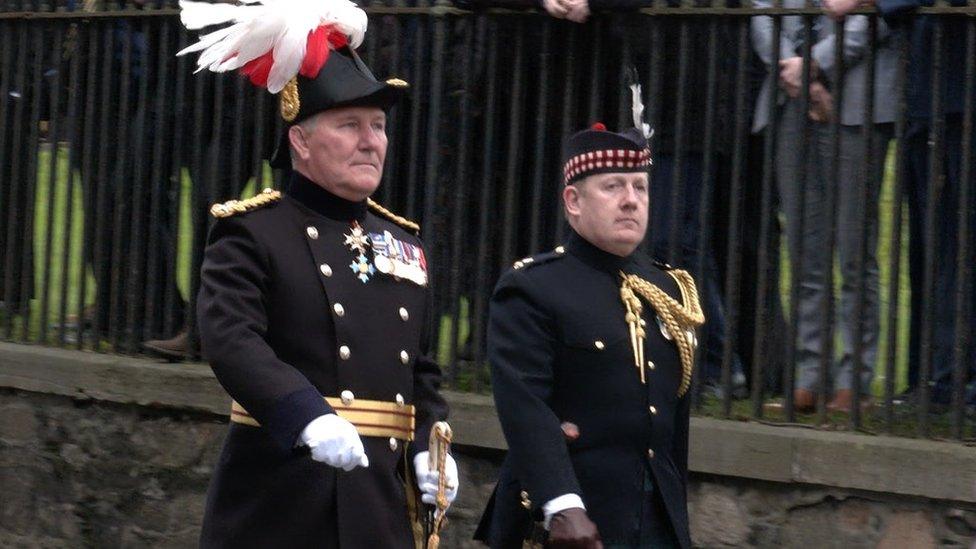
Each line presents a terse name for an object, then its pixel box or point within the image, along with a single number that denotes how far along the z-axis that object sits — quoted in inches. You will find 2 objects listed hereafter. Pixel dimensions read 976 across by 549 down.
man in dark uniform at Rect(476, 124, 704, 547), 415.5
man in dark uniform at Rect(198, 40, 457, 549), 389.4
